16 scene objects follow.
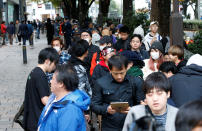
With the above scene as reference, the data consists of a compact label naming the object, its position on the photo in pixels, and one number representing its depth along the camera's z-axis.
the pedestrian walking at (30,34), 29.97
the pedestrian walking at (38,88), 5.10
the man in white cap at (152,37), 11.42
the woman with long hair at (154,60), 7.46
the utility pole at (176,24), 9.02
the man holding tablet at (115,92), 4.80
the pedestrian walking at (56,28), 34.41
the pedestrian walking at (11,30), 33.69
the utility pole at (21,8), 19.90
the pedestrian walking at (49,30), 31.85
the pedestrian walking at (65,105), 3.66
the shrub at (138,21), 16.92
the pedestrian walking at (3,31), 32.82
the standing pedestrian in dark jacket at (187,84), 4.84
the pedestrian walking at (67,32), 25.58
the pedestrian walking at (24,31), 27.53
